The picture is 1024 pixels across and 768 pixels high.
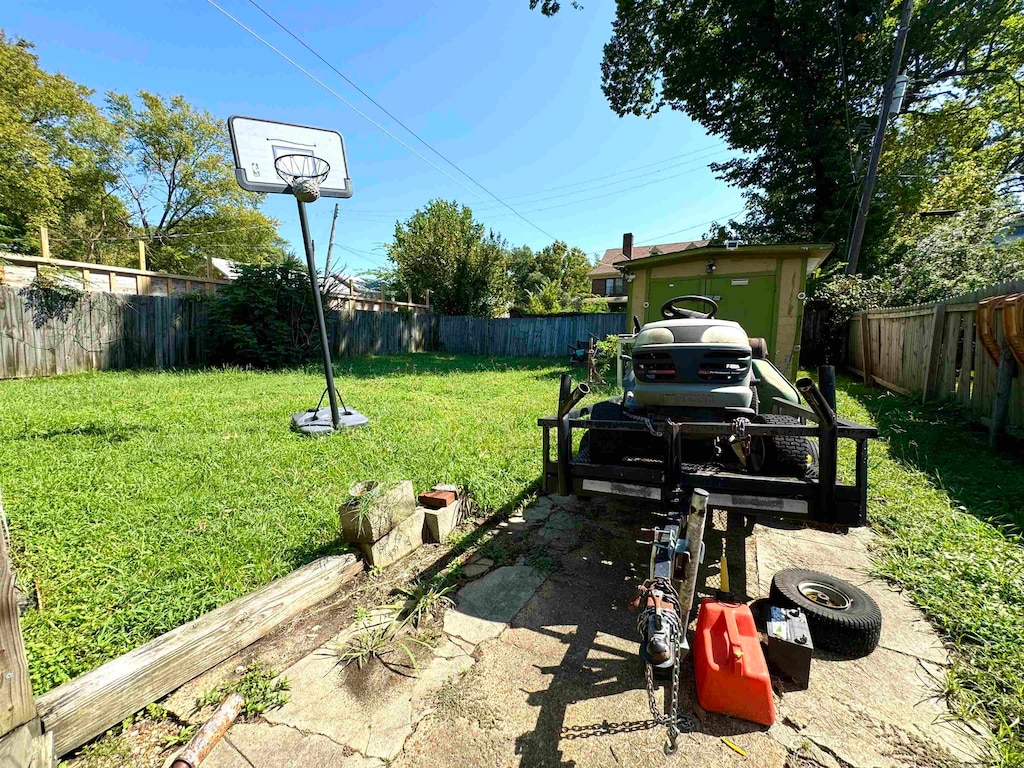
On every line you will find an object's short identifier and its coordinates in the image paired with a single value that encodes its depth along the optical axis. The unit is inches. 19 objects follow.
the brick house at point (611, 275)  1155.9
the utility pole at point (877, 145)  310.7
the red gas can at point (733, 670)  47.8
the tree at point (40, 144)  576.1
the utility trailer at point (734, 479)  62.1
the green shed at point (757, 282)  263.6
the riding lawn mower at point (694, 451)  54.5
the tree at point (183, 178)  895.7
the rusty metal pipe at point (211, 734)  43.7
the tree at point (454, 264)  618.5
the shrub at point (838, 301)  340.2
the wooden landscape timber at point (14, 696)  37.0
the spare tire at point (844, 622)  59.7
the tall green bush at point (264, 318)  346.9
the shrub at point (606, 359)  296.2
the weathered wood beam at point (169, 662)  44.4
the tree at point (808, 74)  398.3
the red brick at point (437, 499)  96.4
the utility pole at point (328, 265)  347.4
